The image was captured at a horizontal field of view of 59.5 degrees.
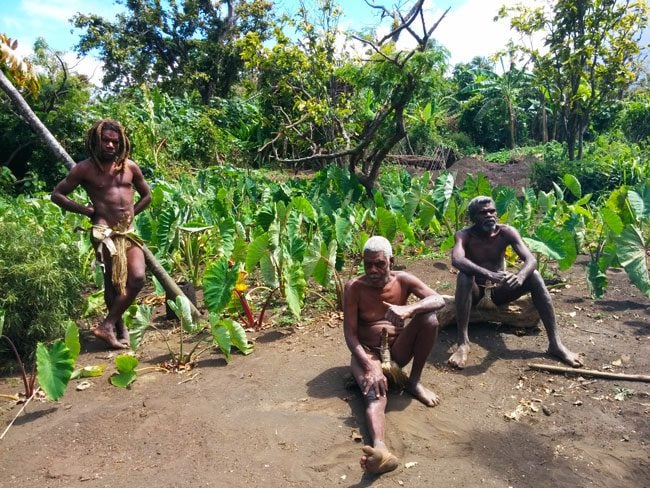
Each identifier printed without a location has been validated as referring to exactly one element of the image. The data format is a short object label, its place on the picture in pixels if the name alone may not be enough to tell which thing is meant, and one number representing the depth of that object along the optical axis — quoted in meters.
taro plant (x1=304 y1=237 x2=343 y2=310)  4.61
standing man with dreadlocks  4.30
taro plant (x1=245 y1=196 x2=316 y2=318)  4.60
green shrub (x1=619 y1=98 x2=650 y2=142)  17.92
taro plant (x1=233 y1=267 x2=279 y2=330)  4.74
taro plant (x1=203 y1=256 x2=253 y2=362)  4.34
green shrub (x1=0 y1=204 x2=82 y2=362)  4.25
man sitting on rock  3.94
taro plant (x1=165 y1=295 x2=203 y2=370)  3.92
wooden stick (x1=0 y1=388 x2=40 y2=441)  3.28
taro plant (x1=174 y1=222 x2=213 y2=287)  5.74
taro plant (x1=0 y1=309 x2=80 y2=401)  3.21
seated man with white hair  3.15
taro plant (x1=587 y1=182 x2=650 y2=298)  4.43
